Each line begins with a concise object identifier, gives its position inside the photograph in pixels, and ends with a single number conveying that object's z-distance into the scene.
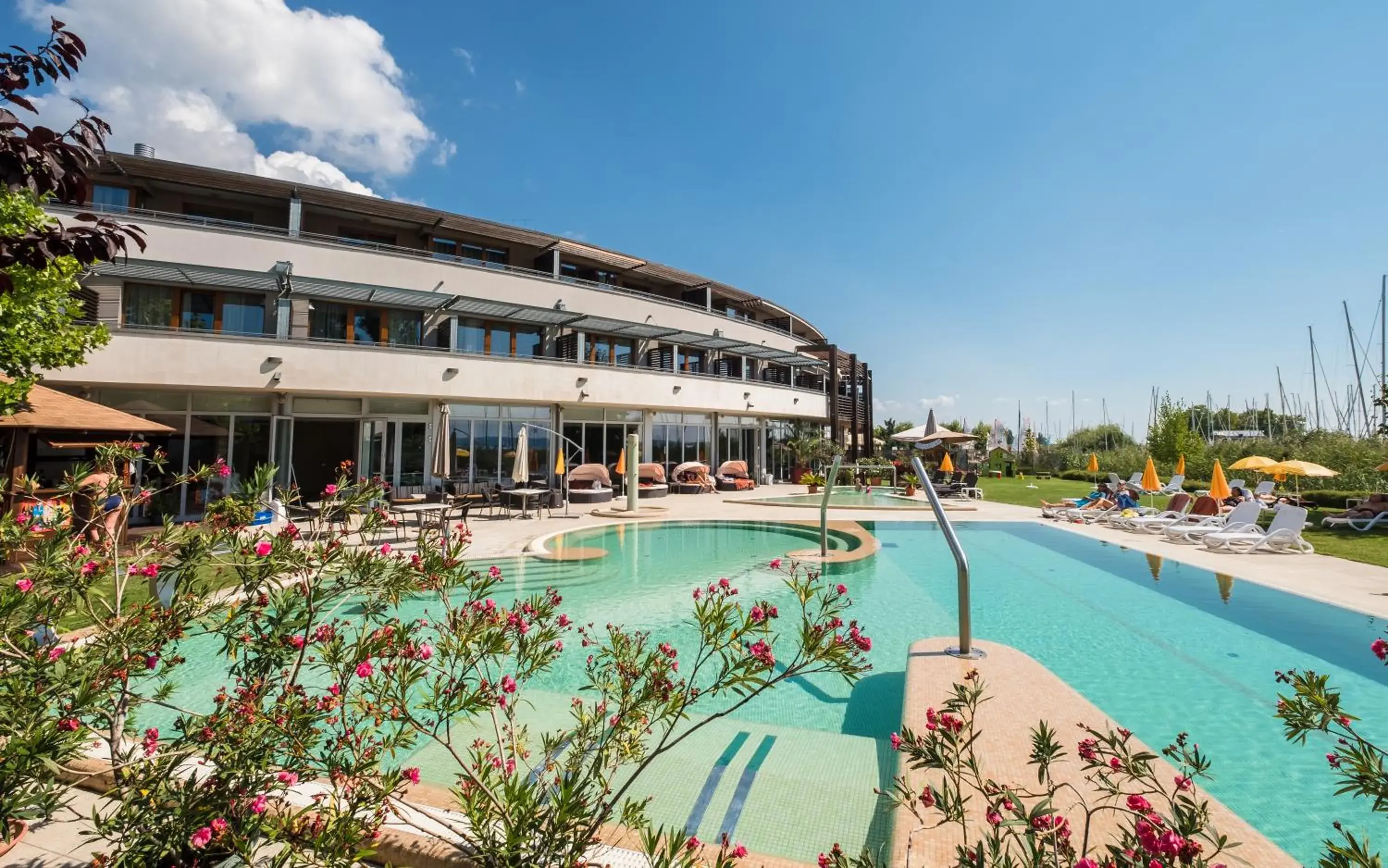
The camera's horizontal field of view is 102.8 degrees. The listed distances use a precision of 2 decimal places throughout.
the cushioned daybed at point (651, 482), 23.97
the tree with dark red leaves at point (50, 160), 2.54
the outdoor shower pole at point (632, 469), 18.62
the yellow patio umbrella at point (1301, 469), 19.45
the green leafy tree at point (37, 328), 7.07
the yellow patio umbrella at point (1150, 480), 18.81
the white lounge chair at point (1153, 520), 15.60
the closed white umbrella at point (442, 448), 15.21
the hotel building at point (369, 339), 15.97
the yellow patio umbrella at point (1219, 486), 15.61
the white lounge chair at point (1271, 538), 12.16
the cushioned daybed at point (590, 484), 21.55
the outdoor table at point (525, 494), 16.66
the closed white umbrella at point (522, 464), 16.70
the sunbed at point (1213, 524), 13.34
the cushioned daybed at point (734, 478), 27.28
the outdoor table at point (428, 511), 12.62
